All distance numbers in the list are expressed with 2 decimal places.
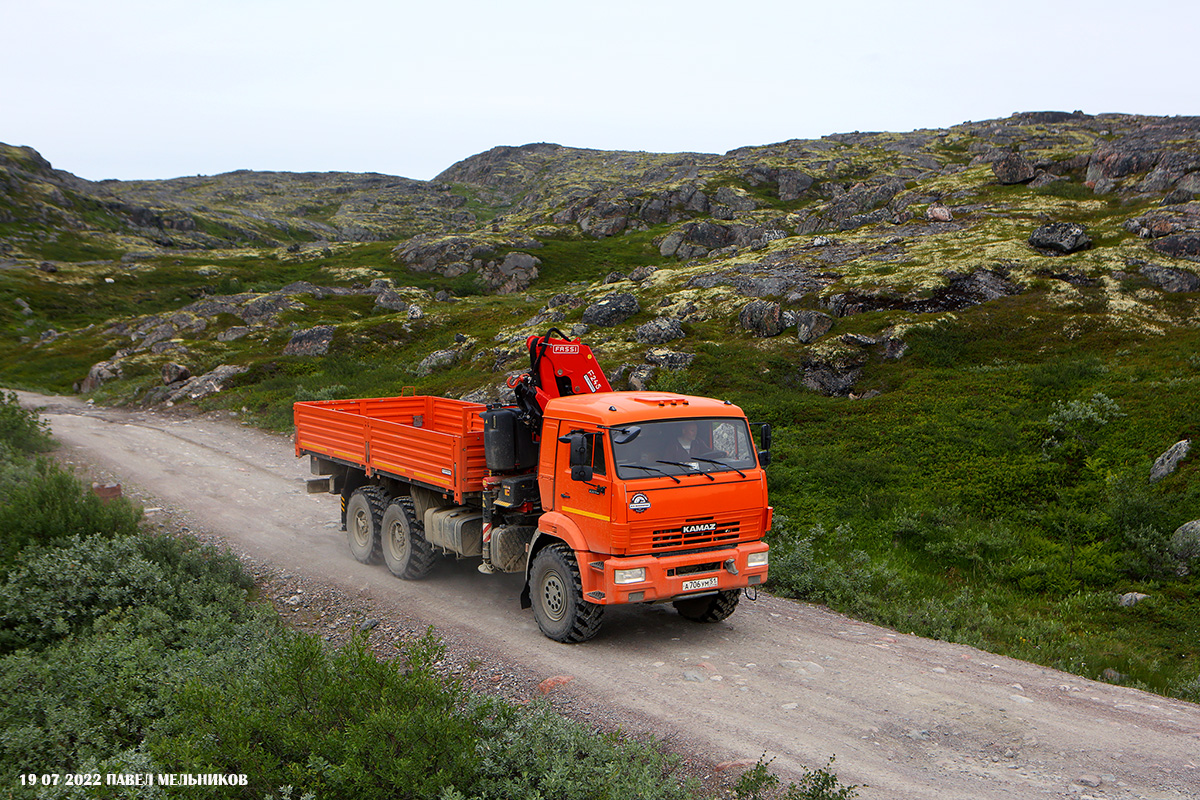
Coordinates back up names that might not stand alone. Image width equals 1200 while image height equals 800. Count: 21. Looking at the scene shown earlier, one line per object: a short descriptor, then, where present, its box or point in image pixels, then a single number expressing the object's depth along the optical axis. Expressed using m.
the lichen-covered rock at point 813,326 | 28.34
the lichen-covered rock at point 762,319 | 29.80
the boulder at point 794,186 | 89.69
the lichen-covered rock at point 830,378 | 25.00
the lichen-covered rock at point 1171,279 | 27.45
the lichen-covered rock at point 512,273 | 68.50
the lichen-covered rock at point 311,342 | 41.81
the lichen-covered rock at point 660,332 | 30.89
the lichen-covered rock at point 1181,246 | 29.29
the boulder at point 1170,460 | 15.06
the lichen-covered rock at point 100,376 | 43.00
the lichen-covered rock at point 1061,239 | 32.34
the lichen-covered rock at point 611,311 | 34.91
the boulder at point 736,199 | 87.19
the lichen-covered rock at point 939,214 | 42.41
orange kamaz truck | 9.41
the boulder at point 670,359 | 27.23
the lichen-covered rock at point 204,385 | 36.44
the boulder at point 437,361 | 36.78
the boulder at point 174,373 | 39.31
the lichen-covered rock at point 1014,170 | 47.62
